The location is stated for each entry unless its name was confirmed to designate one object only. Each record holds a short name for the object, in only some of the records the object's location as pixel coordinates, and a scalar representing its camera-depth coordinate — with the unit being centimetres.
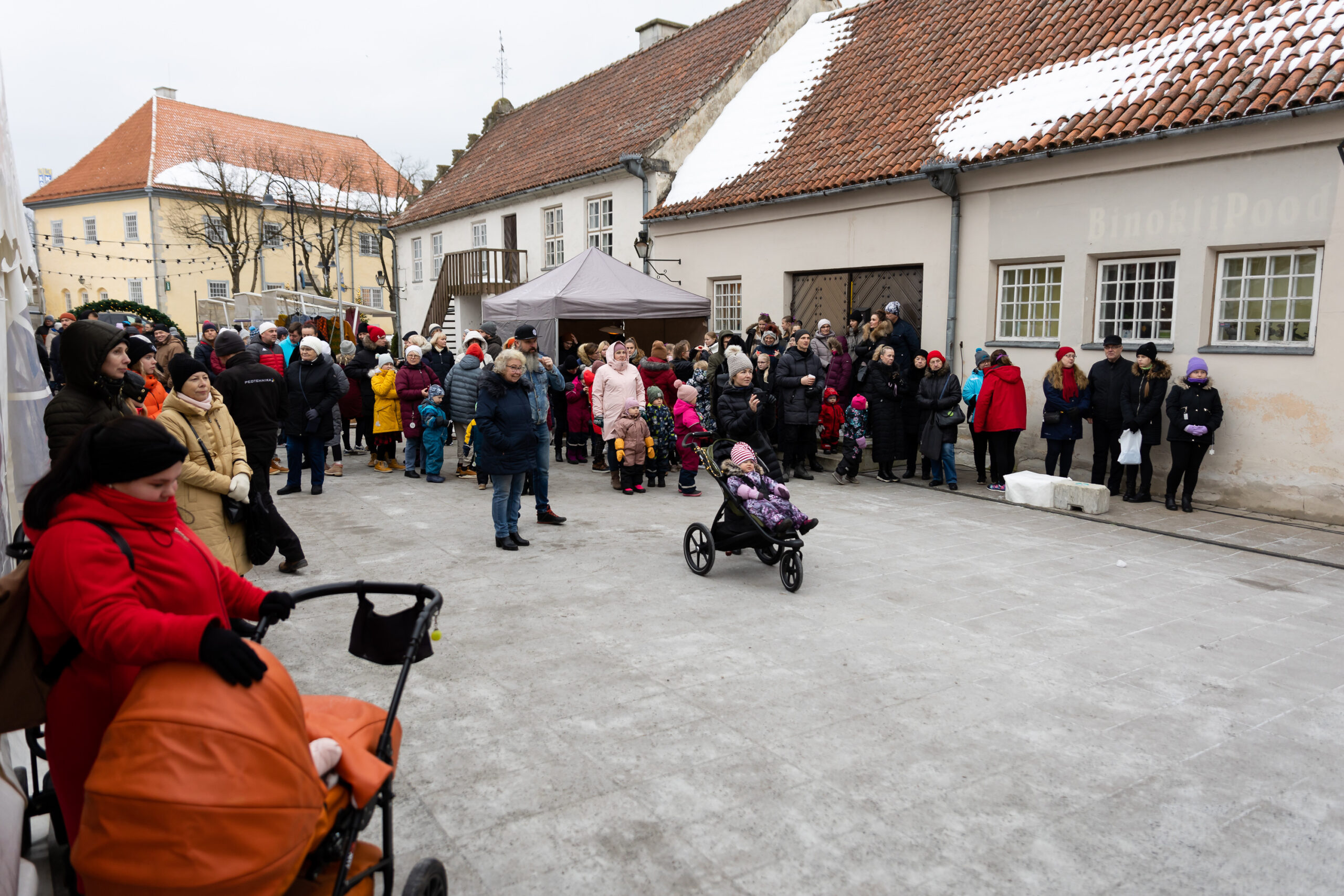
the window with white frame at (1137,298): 1070
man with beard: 868
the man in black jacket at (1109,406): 1038
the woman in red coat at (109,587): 221
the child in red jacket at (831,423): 1299
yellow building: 4134
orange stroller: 201
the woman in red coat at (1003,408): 1101
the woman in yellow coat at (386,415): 1208
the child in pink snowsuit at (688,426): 1089
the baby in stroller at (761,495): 698
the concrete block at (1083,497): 977
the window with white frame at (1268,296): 946
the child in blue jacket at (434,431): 1179
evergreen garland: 2373
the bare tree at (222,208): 3994
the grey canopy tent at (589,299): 1428
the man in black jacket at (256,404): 744
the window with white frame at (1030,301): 1195
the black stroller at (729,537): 698
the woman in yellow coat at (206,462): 505
